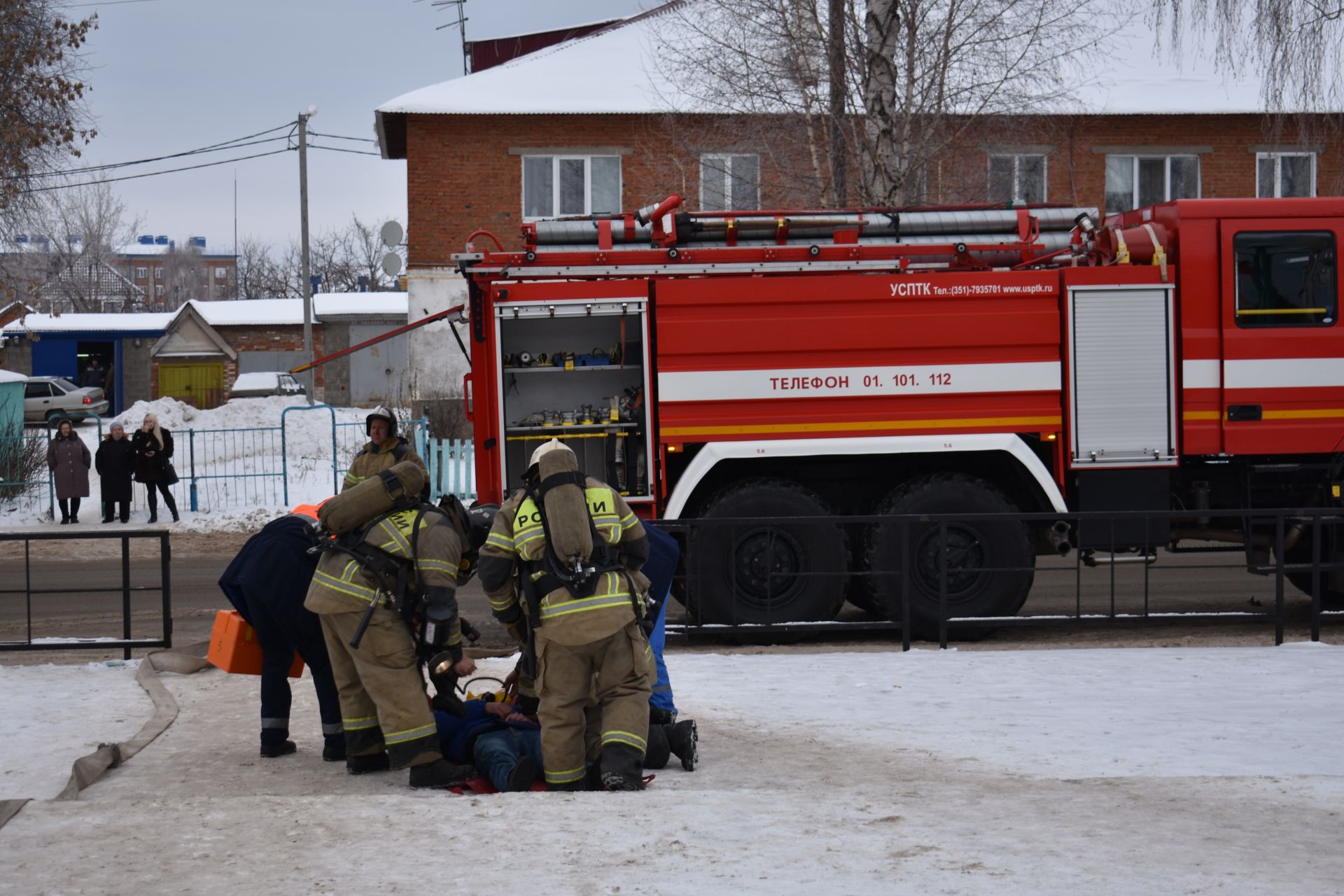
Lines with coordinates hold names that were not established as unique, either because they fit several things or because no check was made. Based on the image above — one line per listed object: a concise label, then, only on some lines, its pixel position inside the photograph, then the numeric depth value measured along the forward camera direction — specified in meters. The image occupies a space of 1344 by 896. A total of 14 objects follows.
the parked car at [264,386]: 40.94
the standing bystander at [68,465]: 19.59
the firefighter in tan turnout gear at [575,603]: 6.05
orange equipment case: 6.97
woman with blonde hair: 19.52
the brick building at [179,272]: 109.13
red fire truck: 10.58
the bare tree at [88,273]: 71.44
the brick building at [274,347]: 42.38
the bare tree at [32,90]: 20.44
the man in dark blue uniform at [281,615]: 6.71
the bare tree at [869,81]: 17.31
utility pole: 31.61
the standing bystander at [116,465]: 19.50
